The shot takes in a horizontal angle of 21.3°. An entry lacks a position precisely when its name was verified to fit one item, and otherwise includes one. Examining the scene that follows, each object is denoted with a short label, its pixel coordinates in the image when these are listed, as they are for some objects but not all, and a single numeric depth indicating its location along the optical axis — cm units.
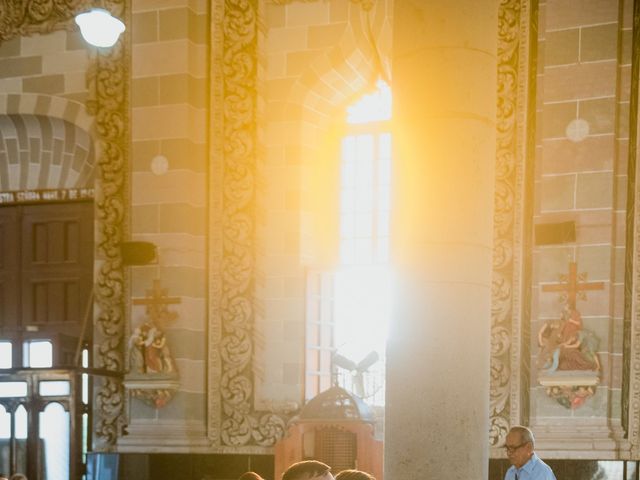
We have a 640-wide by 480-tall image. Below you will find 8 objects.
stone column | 672
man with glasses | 1023
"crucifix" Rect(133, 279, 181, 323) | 1712
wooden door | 1885
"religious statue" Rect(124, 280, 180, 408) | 1682
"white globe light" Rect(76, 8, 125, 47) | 1530
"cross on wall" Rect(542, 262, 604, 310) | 1486
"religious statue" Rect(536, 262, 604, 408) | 1456
